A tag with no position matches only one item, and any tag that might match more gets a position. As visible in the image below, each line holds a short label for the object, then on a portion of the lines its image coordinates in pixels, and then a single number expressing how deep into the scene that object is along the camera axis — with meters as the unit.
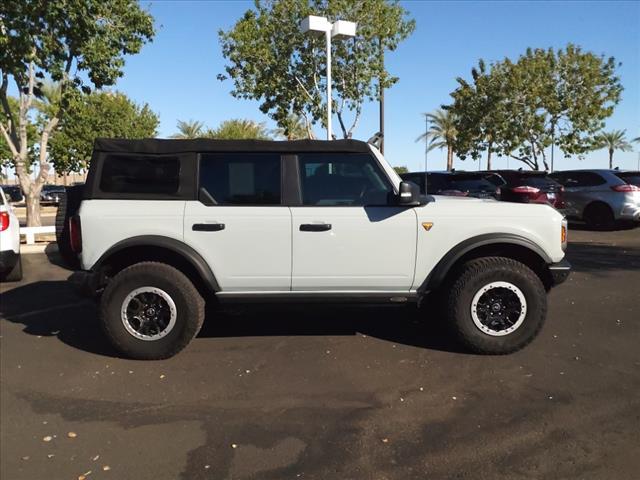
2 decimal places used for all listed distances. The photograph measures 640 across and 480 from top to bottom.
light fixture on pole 13.31
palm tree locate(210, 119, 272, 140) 46.32
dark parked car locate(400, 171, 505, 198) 11.70
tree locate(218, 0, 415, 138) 17.28
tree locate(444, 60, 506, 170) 29.66
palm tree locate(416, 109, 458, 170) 43.88
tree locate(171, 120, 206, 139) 50.22
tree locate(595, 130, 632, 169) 66.00
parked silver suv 12.72
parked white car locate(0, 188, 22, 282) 7.14
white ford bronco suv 4.32
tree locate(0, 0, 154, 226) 11.12
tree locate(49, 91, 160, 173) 33.56
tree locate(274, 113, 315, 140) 19.38
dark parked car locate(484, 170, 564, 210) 12.54
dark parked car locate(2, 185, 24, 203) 8.60
